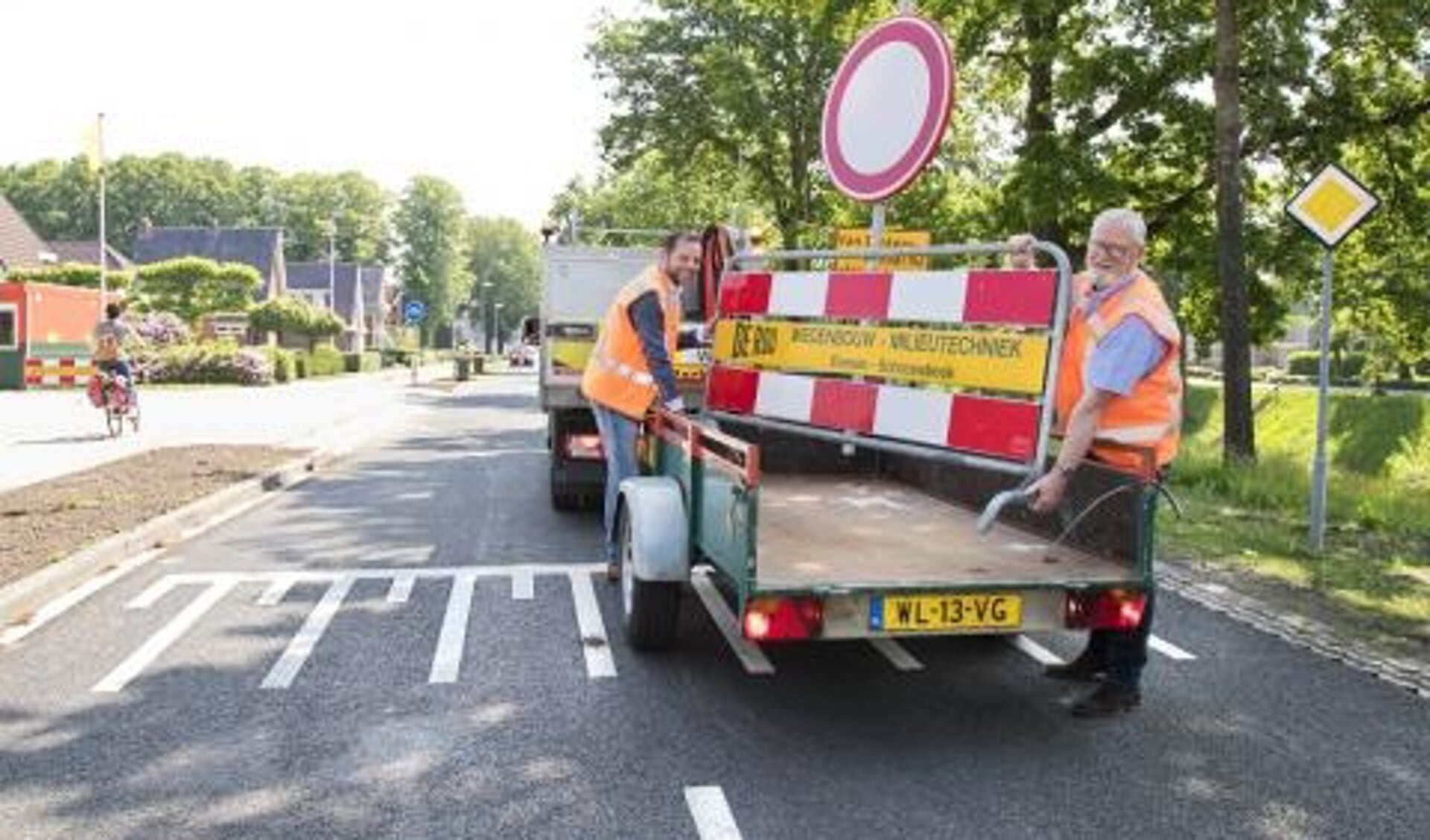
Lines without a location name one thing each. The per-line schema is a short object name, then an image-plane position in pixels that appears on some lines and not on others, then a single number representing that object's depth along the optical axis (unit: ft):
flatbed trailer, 15.78
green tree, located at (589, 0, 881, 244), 108.88
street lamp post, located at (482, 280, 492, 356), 398.42
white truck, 33.96
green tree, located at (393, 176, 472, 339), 353.72
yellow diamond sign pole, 29.50
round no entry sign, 19.53
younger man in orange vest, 22.27
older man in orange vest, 16.12
